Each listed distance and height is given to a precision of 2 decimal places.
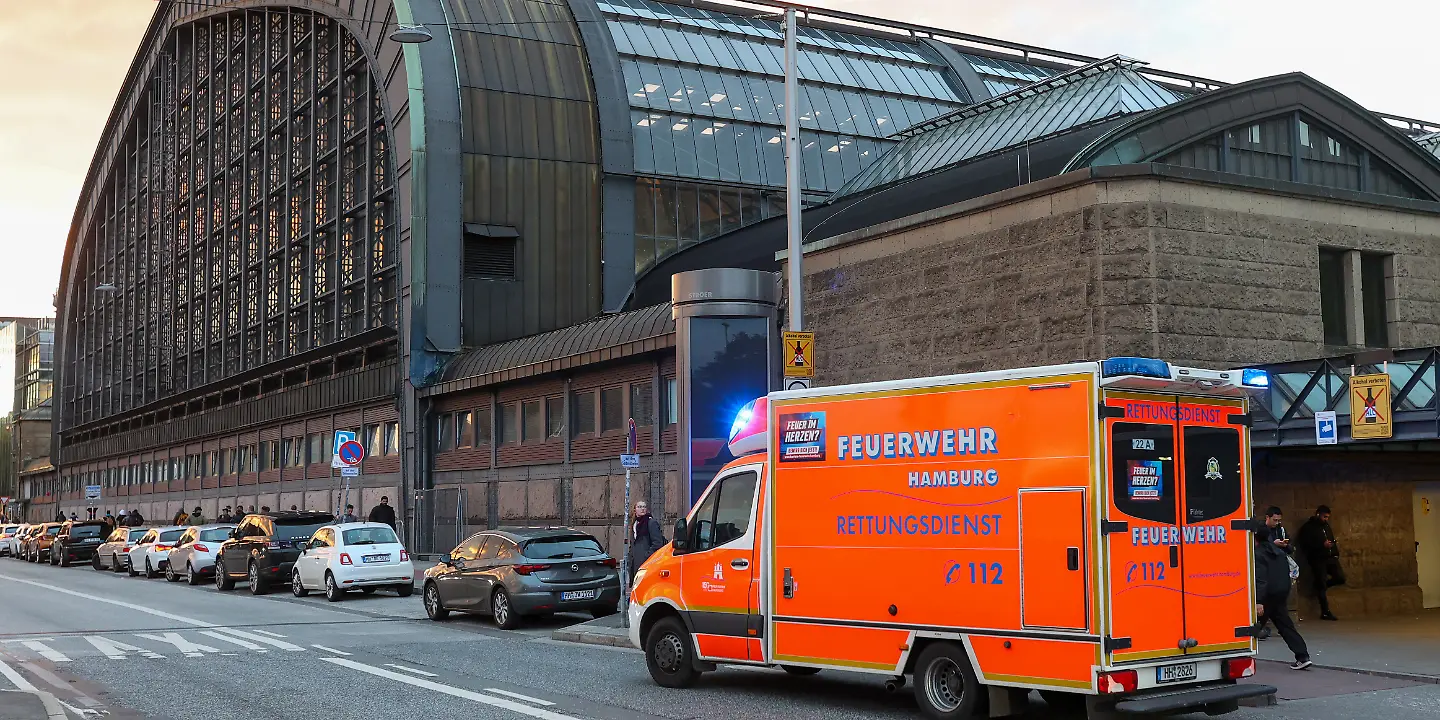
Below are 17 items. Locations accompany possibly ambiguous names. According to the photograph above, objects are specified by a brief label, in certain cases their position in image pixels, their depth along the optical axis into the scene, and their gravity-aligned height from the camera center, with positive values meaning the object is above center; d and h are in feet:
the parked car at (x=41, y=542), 177.88 -8.20
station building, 70.13 +18.77
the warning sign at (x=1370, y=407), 54.80 +2.33
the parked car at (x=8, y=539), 207.63 -8.99
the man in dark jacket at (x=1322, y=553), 66.59 -3.98
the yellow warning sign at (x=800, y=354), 64.75 +5.34
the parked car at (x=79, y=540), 165.37 -7.33
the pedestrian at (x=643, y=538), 71.72 -3.28
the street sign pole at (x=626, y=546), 70.38 -3.77
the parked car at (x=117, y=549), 145.38 -7.45
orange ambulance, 37.01 -1.93
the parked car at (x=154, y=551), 133.18 -7.04
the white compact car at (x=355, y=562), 94.73 -5.82
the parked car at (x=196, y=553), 121.08 -6.59
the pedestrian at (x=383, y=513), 121.90 -3.28
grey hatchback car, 73.10 -5.38
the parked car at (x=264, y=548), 105.40 -5.46
